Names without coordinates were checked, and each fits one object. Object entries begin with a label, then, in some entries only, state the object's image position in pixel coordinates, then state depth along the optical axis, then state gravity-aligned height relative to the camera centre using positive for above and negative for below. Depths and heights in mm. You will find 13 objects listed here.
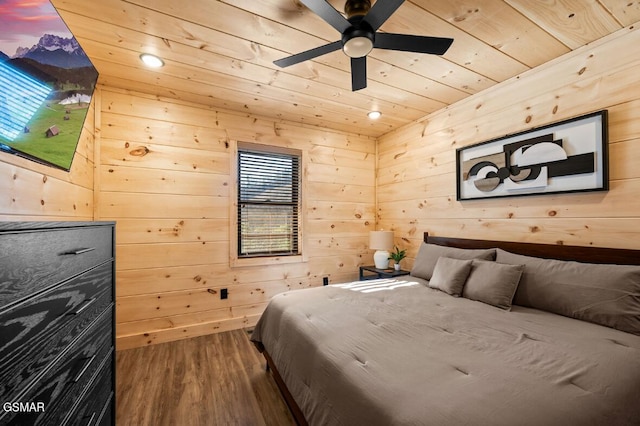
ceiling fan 1371 +1033
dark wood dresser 677 -339
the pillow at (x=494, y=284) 1932 -516
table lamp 3414 -380
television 1024 +619
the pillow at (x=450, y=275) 2203 -510
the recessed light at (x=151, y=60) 2104 +1247
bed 930 -635
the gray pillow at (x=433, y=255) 2395 -381
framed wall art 1956 +445
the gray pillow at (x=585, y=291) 1532 -484
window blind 3266 +160
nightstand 3178 -684
